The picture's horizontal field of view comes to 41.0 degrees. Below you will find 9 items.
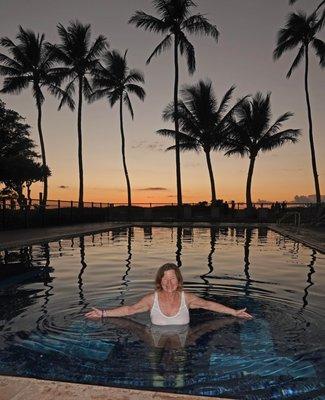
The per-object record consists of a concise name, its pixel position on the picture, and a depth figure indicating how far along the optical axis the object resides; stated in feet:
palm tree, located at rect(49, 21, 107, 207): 113.70
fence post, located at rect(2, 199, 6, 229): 65.83
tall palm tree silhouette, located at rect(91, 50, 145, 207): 127.85
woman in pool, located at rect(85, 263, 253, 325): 16.60
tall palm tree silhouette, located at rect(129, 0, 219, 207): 111.24
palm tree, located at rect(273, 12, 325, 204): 105.91
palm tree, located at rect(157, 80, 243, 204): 124.77
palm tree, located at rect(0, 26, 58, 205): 114.52
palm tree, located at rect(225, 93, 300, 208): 124.88
